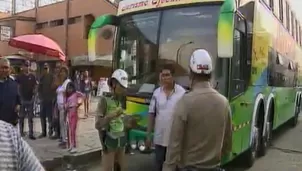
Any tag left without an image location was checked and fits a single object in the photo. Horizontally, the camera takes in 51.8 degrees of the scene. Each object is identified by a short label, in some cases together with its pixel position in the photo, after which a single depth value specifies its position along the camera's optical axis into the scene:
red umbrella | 7.86
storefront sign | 26.45
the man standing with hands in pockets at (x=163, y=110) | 3.79
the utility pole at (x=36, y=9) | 25.83
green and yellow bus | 4.72
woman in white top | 6.14
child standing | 5.77
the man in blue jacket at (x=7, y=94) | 4.41
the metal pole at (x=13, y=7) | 22.99
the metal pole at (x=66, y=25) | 23.63
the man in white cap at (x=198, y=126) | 2.31
